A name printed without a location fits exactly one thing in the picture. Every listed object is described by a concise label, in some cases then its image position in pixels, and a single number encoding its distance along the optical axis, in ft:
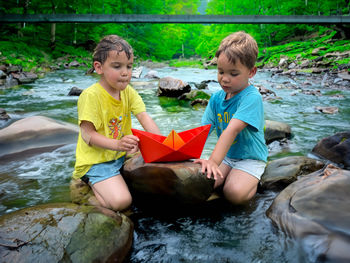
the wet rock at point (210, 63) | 94.16
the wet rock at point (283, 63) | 62.97
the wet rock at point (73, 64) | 63.06
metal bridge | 62.85
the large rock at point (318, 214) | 5.34
